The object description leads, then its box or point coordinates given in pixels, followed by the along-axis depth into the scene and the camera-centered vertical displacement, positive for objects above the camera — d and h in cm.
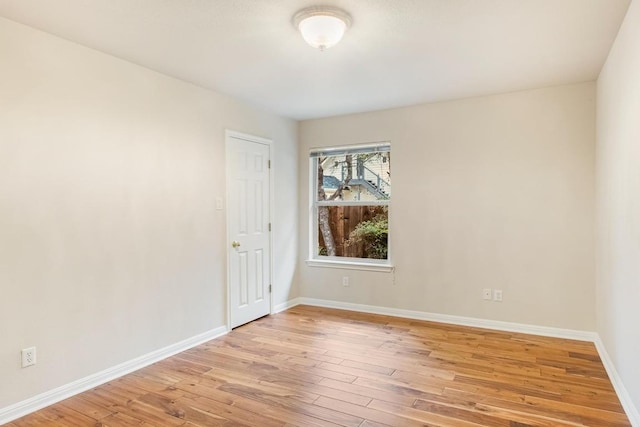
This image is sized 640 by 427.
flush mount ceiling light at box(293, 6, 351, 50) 218 +109
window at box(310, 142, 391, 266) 462 +12
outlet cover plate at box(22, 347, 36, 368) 237 -87
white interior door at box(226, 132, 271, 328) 396 -15
